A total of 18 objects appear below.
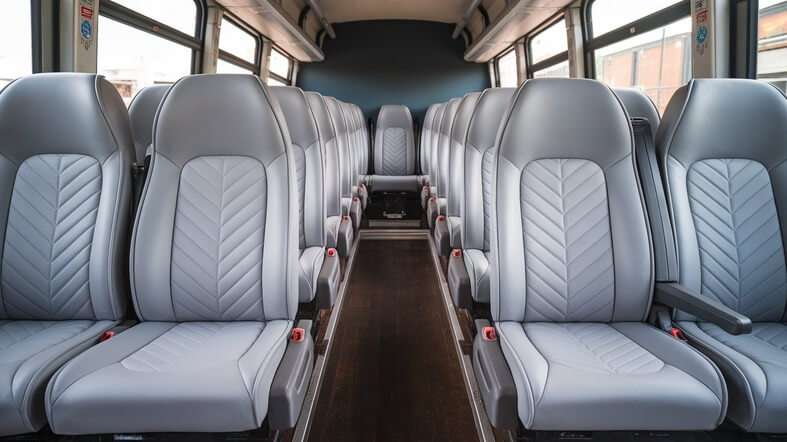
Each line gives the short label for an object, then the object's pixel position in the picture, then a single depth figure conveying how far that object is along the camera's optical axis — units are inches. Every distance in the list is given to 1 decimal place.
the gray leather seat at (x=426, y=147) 226.2
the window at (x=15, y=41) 103.3
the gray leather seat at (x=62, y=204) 71.1
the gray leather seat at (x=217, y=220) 68.8
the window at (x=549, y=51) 245.4
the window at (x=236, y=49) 232.3
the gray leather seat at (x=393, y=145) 276.5
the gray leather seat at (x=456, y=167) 127.6
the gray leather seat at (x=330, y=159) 133.1
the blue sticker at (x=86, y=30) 118.5
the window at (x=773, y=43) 101.1
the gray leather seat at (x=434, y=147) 199.0
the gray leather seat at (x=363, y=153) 213.2
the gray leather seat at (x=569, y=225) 69.6
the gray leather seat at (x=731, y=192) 73.0
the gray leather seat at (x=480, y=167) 105.1
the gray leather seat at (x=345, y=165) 162.4
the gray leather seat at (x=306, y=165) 103.7
